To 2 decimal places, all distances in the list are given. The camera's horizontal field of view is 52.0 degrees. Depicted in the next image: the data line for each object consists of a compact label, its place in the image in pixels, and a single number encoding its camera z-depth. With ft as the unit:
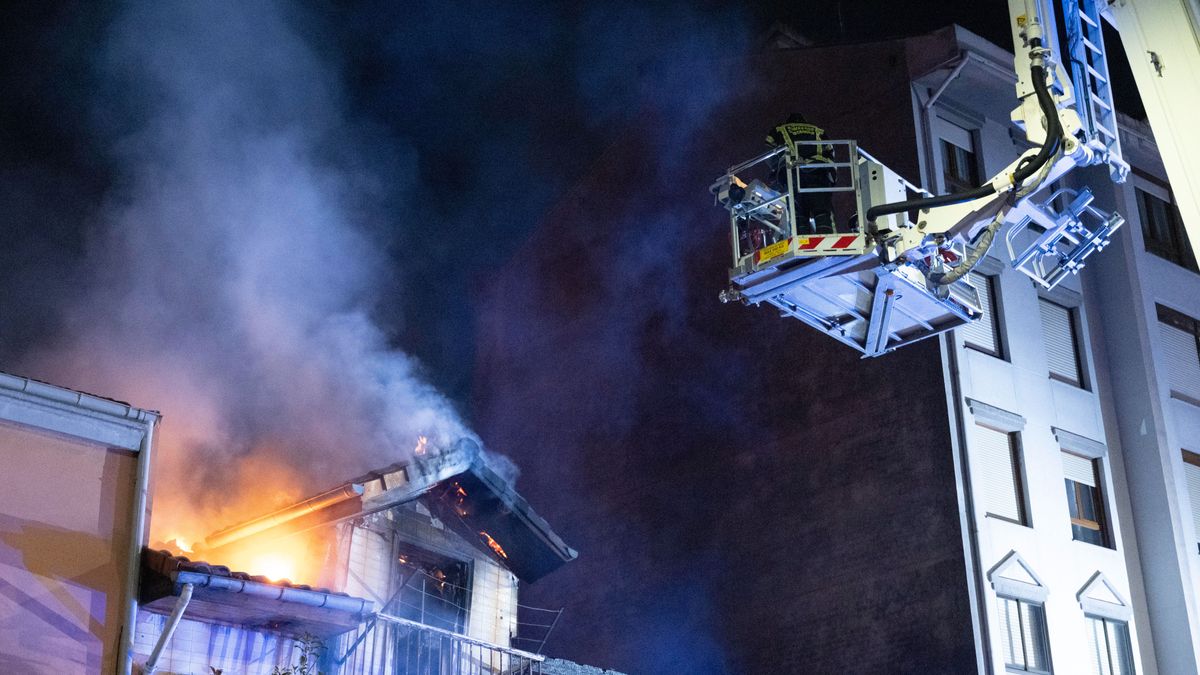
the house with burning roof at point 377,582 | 38.68
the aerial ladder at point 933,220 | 28.45
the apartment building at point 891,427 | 62.39
